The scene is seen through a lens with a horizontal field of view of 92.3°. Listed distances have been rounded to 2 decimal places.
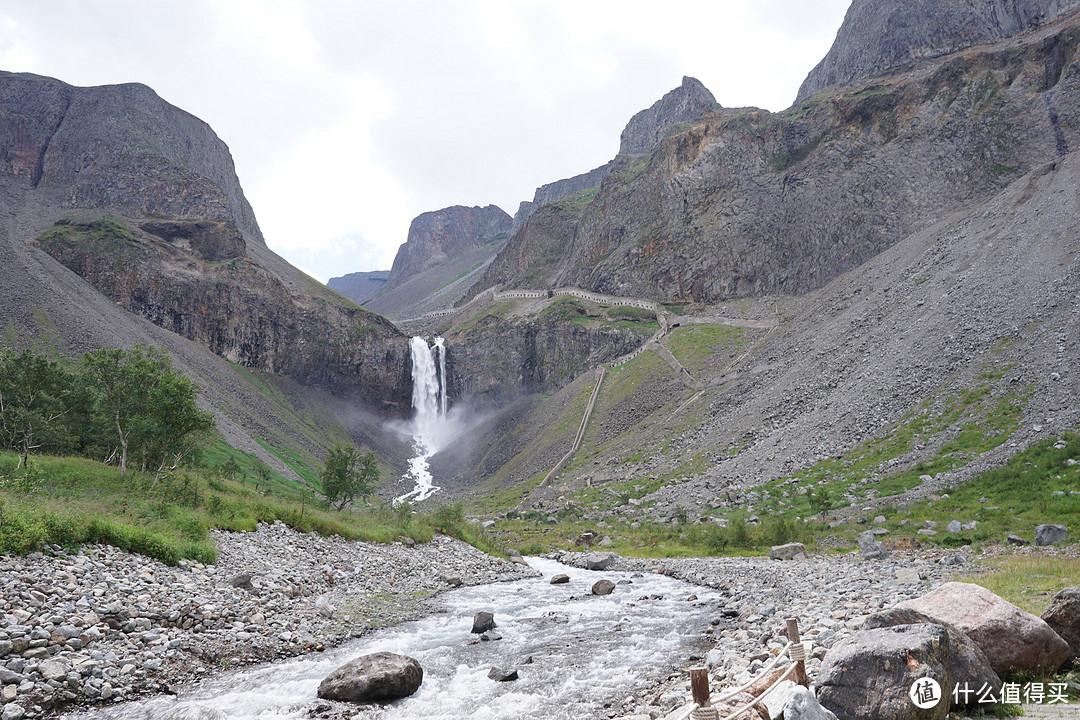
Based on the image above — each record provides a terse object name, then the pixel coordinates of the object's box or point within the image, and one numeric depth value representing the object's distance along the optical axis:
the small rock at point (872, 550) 25.69
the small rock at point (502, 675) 15.31
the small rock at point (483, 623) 20.12
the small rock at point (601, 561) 37.12
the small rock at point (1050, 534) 23.07
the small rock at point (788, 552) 31.36
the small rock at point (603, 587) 27.91
